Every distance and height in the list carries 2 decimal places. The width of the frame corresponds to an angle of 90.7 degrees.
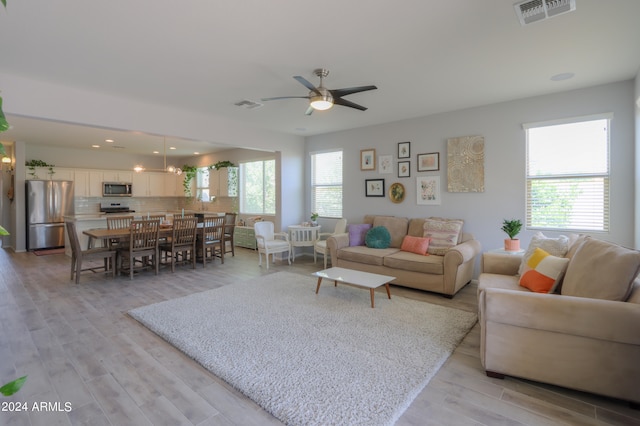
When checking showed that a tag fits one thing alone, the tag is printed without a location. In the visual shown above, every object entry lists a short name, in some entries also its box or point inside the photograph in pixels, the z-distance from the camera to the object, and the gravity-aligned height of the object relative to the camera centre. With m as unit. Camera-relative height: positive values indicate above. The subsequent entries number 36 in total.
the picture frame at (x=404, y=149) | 5.41 +0.99
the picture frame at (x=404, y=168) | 5.43 +0.67
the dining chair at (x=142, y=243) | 4.95 -0.58
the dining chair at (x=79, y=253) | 4.65 -0.72
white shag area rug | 2.06 -1.21
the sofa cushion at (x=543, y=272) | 2.62 -0.56
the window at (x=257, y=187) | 7.92 +0.52
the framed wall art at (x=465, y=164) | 4.68 +0.65
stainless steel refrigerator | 7.32 -0.07
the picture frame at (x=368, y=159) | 5.86 +0.90
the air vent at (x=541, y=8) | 2.23 +1.43
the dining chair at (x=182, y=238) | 5.40 -0.55
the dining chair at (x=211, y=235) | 5.82 -0.55
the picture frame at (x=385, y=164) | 5.65 +0.78
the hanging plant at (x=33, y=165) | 7.49 +1.02
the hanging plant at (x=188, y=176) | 9.53 +0.95
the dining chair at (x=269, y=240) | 5.80 -0.65
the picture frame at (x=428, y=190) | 5.12 +0.28
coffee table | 3.60 -0.86
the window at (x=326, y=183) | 6.49 +0.50
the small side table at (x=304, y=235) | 6.29 -0.56
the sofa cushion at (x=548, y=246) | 3.03 -0.39
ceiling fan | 3.15 +1.15
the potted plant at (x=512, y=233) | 3.76 -0.32
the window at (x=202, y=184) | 9.27 +0.70
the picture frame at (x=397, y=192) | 5.50 +0.26
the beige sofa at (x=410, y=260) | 3.99 -0.74
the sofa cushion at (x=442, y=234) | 4.53 -0.40
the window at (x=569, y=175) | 3.88 +0.41
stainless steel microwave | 8.61 +0.50
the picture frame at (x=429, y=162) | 5.10 +0.74
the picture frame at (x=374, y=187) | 5.79 +0.36
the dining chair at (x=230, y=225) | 6.39 -0.36
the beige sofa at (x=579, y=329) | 1.96 -0.81
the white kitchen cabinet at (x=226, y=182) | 8.41 +0.68
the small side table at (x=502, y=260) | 3.42 -0.58
